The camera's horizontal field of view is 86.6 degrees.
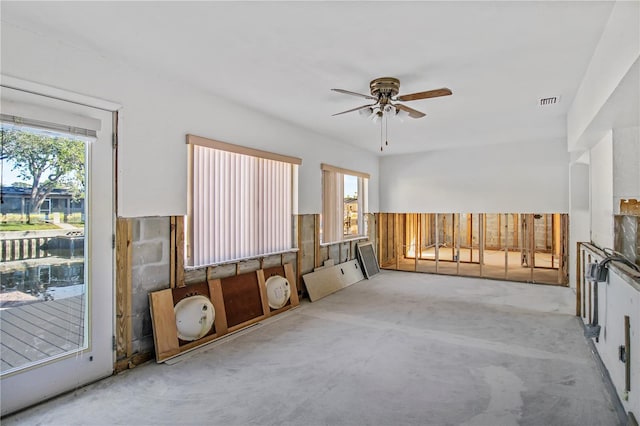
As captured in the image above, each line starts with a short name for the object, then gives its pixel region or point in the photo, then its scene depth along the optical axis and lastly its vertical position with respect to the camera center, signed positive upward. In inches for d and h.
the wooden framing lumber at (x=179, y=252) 135.8 -14.9
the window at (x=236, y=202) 145.2 +6.2
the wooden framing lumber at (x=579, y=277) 171.6 -33.2
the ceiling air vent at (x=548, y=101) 151.6 +51.4
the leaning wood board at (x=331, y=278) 209.2 -43.9
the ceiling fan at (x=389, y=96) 122.4 +45.0
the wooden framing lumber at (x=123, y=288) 116.1 -25.3
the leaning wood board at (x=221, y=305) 124.7 -39.9
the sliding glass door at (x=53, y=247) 93.7 -9.7
